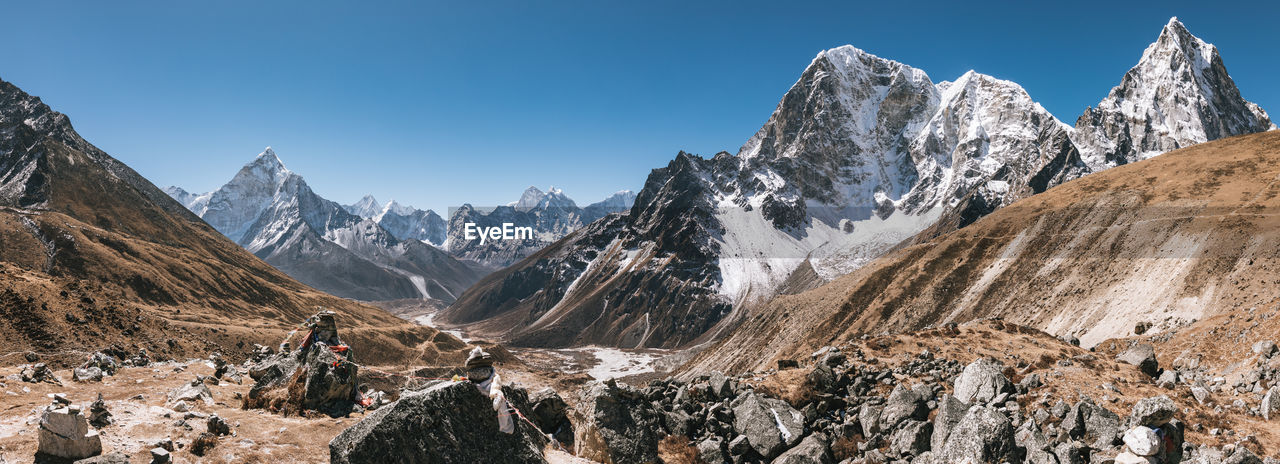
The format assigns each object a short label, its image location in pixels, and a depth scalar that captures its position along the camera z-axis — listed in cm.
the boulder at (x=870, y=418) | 1984
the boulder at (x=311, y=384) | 1916
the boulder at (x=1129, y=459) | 1331
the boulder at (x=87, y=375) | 2083
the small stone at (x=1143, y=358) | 2611
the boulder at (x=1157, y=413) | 1461
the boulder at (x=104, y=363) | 2354
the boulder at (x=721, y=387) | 2283
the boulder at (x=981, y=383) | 2016
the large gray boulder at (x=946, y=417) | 1714
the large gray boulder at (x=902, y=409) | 1962
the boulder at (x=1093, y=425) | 1572
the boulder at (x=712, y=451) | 1900
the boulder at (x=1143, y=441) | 1316
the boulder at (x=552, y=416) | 1970
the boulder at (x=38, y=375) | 1909
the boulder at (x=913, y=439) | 1770
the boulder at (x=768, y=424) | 1938
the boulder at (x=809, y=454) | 1841
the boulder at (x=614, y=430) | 1796
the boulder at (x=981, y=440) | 1531
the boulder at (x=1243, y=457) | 1388
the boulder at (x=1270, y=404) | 1912
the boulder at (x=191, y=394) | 1833
